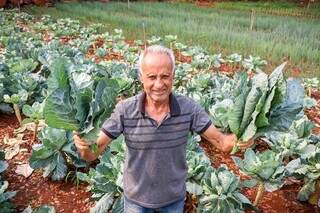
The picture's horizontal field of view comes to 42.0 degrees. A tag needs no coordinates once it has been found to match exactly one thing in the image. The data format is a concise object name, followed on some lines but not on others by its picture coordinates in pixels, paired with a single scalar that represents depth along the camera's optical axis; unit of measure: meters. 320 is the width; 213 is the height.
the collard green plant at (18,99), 3.93
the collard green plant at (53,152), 3.23
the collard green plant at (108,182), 2.79
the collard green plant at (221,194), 2.63
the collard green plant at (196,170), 2.76
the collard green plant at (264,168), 2.69
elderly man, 1.95
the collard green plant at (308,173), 2.91
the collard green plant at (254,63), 6.39
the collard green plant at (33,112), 3.59
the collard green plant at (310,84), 5.66
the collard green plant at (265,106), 1.85
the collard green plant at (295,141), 3.23
